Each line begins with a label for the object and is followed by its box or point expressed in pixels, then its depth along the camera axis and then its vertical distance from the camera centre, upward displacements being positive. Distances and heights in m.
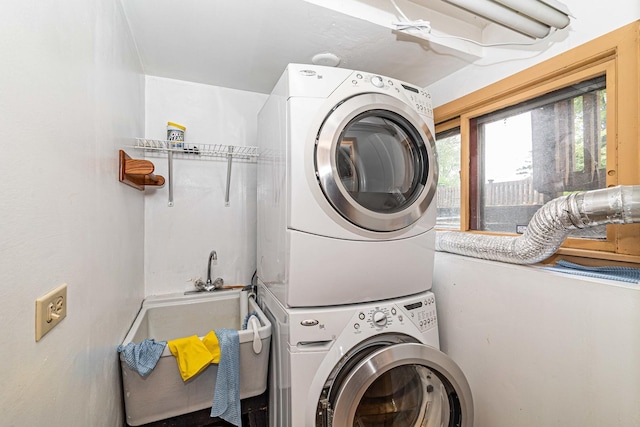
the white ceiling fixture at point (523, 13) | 1.12 +0.85
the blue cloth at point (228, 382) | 1.27 -0.79
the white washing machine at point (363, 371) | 1.12 -0.66
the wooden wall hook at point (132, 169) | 1.28 +0.21
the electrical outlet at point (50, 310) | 0.61 -0.23
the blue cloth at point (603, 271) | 0.99 -0.22
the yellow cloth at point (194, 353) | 1.23 -0.63
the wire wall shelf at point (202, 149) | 1.81 +0.45
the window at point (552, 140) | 1.06 +0.37
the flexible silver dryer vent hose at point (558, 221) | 0.92 -0.02
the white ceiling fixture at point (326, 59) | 1.63 +0.94
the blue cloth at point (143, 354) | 1.16 -0.60
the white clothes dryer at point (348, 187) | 1.18 +0.12
